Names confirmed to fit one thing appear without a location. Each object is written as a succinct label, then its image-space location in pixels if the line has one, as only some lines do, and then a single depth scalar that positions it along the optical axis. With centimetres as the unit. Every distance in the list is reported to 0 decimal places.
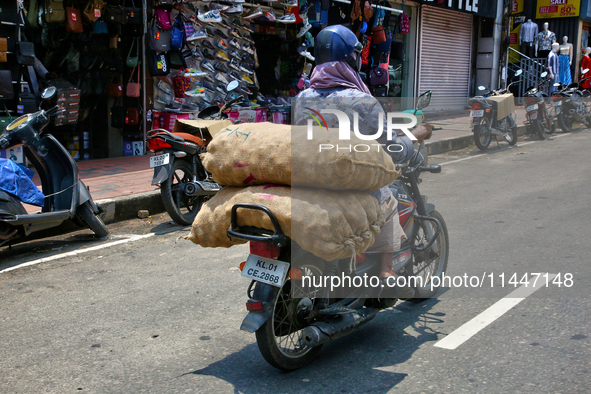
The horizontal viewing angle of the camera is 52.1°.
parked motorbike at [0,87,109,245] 538
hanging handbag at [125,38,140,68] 966
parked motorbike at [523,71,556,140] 1324
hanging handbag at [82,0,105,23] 877
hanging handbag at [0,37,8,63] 764
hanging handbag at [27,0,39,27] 842
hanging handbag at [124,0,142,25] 920
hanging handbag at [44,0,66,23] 842
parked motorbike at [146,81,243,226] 642
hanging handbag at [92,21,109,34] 918
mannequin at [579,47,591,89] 2080
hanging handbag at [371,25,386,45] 1390
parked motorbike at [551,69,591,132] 1423
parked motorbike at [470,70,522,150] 1146
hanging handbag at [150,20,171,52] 984
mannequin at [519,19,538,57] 2058
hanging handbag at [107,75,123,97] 970
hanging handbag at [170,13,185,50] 1005
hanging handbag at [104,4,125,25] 900
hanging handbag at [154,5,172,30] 986
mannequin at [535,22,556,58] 2064
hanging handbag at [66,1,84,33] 859
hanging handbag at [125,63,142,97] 969
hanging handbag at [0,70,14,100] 766
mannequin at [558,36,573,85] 2011
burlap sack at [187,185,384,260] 292
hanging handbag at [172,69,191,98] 1049
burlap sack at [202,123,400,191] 297
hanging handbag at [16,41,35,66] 801
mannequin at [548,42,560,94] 1934
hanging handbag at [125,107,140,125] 993
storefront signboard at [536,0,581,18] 2156
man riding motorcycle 349
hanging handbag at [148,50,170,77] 995
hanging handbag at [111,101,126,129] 998
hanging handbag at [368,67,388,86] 1396
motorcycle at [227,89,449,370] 305
